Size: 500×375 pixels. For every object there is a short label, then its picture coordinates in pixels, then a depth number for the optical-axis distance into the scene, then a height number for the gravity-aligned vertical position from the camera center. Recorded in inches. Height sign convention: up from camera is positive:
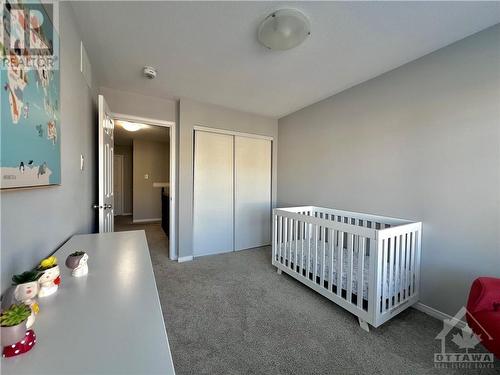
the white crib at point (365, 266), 63.9 -30.5
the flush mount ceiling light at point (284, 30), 56.8 +45.0
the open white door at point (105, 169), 72.5 +4.7
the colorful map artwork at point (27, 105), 26.8 +11.7
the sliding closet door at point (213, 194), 124.4 -7.6
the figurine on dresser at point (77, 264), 35.3 -14.6
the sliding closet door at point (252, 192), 137.7 -7.0
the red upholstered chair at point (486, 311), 43.4 -28.3
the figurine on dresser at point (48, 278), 29.3 -14.3
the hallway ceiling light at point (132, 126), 141.7 +39.5
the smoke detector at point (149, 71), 84.4 +45.7
